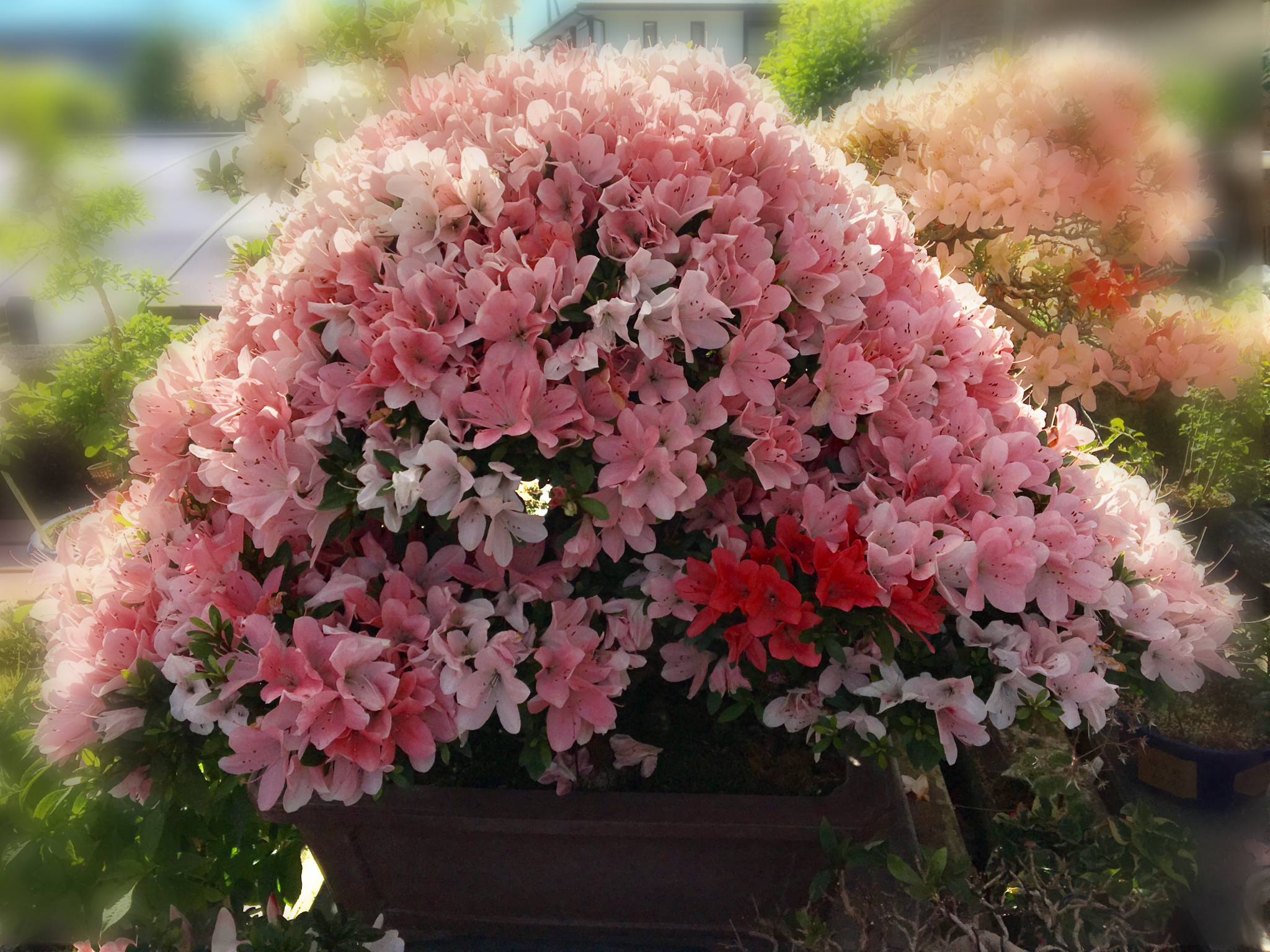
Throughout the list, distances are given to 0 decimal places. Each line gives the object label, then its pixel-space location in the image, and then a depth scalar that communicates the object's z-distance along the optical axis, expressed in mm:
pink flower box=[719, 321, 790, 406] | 1209
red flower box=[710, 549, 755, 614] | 1142
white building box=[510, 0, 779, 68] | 30031
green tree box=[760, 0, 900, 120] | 18625
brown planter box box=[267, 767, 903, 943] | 1439
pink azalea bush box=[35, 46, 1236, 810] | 1140
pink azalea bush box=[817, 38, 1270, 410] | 2260
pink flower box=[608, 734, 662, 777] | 1496
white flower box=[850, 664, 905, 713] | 1229
